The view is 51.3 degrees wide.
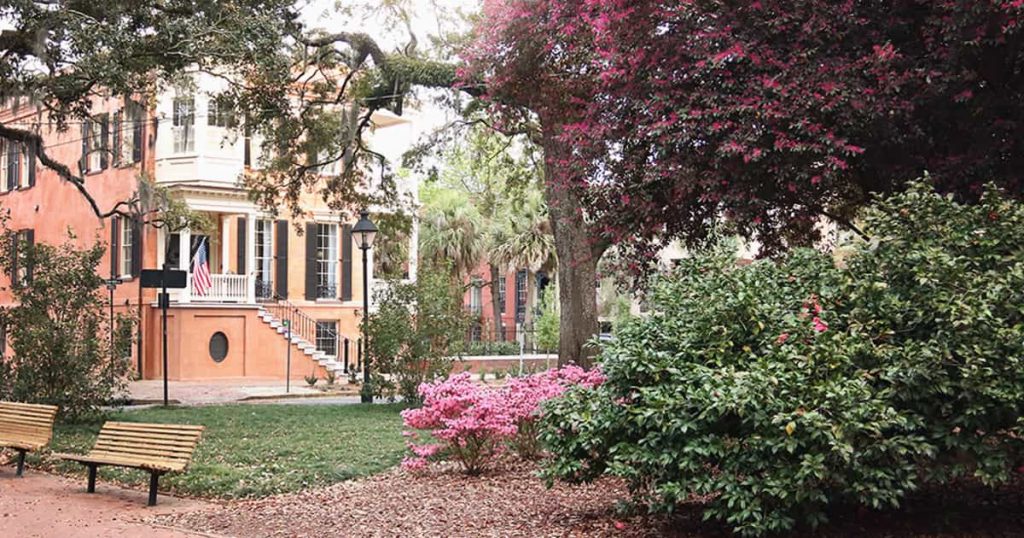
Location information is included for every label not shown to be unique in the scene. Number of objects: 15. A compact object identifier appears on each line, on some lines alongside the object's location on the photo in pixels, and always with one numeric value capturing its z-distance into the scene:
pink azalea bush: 10.76
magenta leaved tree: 8.31
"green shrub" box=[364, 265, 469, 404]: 19.84
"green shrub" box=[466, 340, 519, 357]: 39.38
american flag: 28.84
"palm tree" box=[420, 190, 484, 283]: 41.81
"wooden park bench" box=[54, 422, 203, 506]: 9.84
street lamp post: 21.11
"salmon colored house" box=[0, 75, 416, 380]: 31.06
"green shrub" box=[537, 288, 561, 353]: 39.19
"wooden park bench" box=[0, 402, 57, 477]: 11.93
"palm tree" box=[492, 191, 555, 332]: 42.25
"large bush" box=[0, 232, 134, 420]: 15.83
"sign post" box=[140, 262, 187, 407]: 20.48
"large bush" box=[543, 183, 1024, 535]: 6.55
